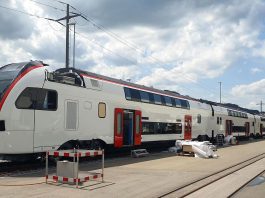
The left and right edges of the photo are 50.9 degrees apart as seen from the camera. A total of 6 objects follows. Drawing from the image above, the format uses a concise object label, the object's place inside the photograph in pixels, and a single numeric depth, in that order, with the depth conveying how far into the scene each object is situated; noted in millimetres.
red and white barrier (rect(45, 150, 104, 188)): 7375
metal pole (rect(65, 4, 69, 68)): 17994
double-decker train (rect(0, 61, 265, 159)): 9007
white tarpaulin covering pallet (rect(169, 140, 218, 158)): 14232
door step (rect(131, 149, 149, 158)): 13683
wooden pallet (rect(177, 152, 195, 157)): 14697
